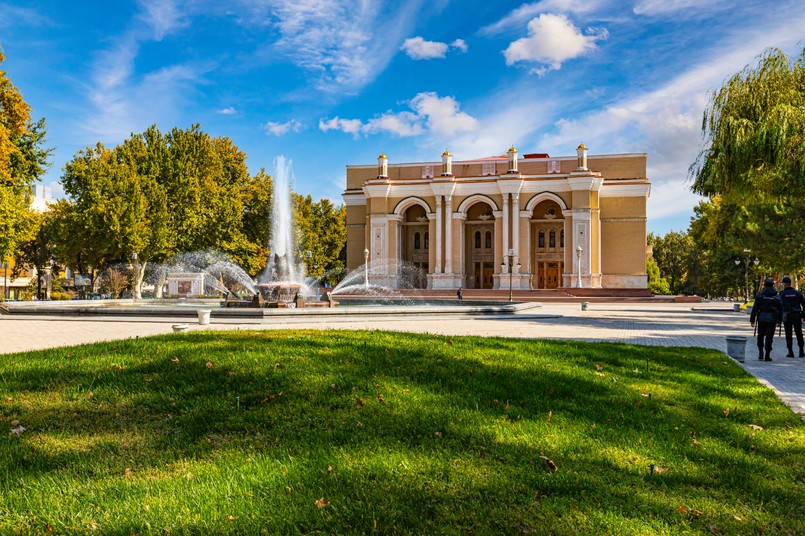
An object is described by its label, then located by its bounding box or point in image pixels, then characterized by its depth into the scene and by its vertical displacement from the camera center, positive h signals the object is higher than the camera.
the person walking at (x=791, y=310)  11.66 -0.73
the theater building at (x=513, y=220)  49.50 +5.46
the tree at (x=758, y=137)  15.45 +4.05
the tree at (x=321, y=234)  56.00 +4.78
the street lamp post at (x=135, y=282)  39.82 -0.22
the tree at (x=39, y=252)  49.91 +2.53
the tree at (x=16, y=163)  25.23 +5.90
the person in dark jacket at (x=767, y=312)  10.92 -0.74
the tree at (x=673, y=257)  83.25 +3.22
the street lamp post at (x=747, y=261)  44.79 +1.43
